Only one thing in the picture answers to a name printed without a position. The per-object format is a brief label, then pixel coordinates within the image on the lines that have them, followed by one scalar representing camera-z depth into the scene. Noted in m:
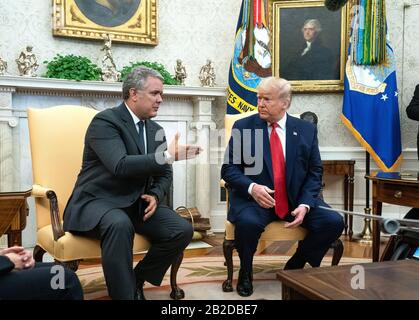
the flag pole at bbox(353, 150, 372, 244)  4.58
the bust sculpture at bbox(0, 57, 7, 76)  3.86
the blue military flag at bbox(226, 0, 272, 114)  4.54
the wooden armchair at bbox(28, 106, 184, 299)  2.48
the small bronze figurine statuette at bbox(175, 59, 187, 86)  4.65
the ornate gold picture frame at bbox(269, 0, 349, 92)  4.92
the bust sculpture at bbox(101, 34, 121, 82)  4.28
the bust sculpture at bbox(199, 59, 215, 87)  4.78
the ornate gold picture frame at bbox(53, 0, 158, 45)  4.26
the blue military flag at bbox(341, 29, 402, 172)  4.57
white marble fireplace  3.89
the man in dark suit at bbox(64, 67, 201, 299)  2.23
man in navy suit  2.74
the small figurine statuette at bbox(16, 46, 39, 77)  3.96
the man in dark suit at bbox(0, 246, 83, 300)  1.49
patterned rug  2.79
